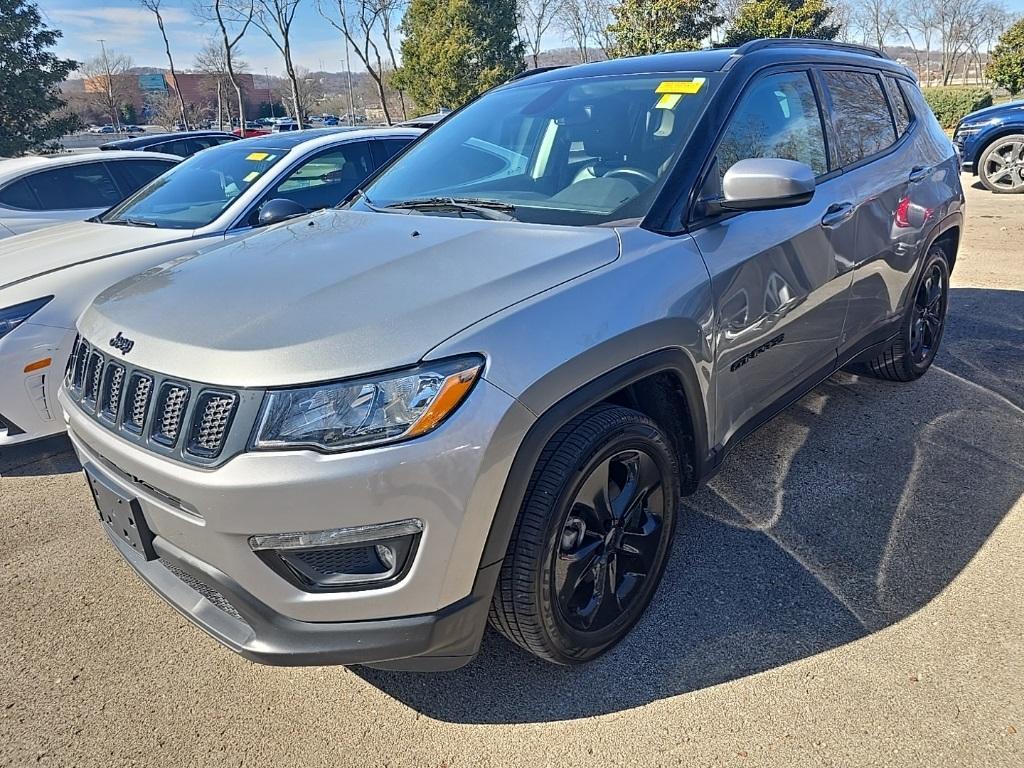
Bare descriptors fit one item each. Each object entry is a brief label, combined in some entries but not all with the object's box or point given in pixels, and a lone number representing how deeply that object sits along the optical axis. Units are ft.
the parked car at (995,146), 36.46
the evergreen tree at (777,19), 97.30
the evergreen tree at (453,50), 95.86
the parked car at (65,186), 21.21
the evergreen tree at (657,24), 94.32
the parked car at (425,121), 34.64
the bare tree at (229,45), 108.47
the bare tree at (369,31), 112.47
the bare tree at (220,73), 128.51
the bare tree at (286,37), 104.27
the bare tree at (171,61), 128.16
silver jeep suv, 5.65
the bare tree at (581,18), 156.25
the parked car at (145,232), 11.85
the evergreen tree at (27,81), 63.72
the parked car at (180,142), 34.30
